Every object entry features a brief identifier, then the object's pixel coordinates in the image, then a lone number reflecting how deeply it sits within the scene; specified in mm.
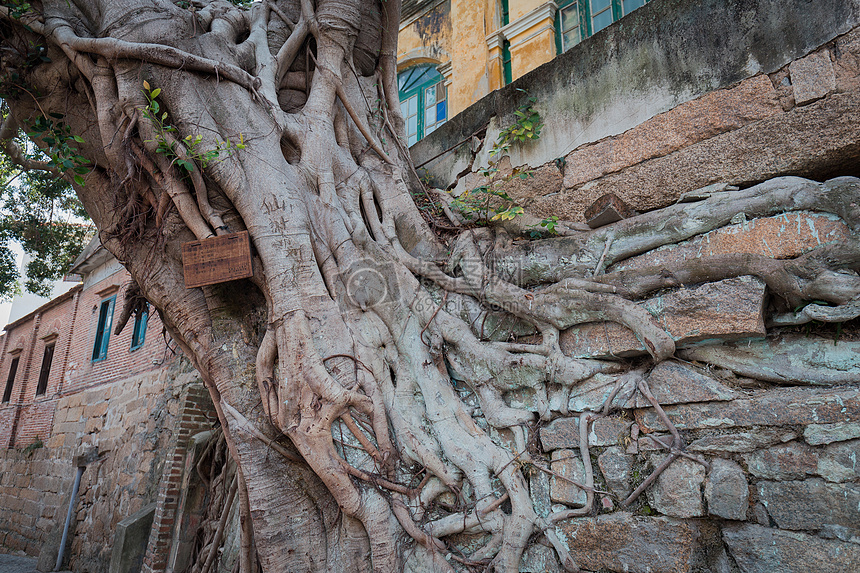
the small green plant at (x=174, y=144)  3203
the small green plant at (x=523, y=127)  3984
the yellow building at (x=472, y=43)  7023
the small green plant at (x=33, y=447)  10828
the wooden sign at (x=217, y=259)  3188
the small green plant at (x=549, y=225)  3411
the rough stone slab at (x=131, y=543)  5941
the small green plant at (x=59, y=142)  3467
